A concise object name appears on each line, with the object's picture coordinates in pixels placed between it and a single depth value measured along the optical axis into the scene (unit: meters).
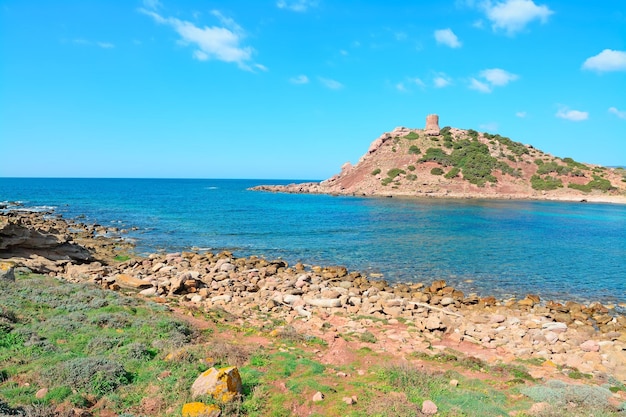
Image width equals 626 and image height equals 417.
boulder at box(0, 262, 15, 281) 14.38
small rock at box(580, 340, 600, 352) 13.77
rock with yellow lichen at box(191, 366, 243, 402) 8.05
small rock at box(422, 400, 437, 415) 8.16
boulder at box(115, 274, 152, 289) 18.60
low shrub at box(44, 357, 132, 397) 8.17
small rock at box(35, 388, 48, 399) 7.57
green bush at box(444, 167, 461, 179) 99.80
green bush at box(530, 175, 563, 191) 95.88
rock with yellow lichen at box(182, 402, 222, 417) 7.53
